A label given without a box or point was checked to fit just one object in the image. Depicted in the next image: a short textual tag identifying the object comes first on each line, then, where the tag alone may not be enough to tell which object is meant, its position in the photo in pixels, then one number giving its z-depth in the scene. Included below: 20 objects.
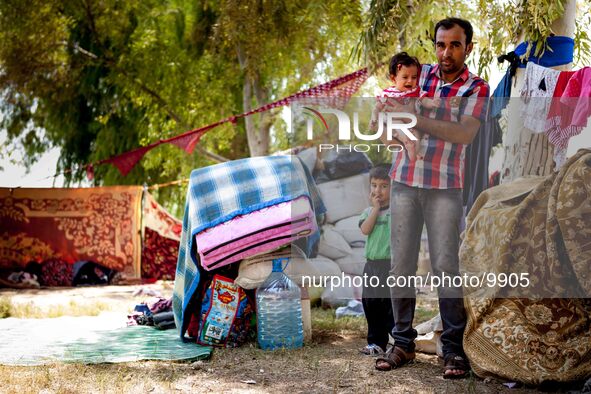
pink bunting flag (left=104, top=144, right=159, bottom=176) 9.40
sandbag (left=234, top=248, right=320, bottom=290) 4.73
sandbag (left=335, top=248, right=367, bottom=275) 4.20
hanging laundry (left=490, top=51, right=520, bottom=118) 4.53
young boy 4.07
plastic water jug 4.64
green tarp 4.32
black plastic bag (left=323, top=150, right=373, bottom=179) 3.95
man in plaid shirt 3.86
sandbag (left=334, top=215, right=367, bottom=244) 4.21
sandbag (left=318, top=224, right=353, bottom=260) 4.16
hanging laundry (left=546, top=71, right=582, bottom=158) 3.77
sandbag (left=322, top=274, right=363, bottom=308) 4.24
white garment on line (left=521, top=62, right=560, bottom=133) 3.89
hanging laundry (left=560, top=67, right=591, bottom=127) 3.63
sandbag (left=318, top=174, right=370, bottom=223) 4.08
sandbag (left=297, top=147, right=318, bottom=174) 4.13
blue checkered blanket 4.78
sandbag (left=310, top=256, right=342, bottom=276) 4.14
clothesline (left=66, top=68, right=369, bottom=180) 6.78
